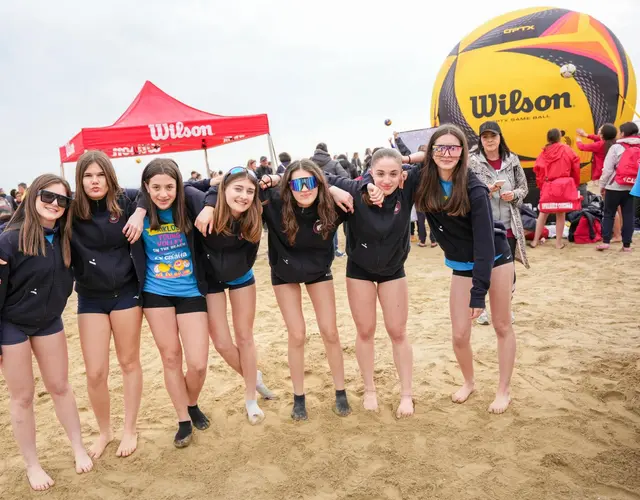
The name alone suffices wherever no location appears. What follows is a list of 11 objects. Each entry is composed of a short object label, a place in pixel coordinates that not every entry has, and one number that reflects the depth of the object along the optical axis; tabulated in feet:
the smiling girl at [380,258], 9.26
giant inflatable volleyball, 25.49
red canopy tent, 27.53
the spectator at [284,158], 28.48
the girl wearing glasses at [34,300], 7.98
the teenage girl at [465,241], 9.11
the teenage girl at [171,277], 9.04
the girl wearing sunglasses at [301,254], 9.25
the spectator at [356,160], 51.06
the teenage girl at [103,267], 8.60
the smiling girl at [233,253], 9.11
